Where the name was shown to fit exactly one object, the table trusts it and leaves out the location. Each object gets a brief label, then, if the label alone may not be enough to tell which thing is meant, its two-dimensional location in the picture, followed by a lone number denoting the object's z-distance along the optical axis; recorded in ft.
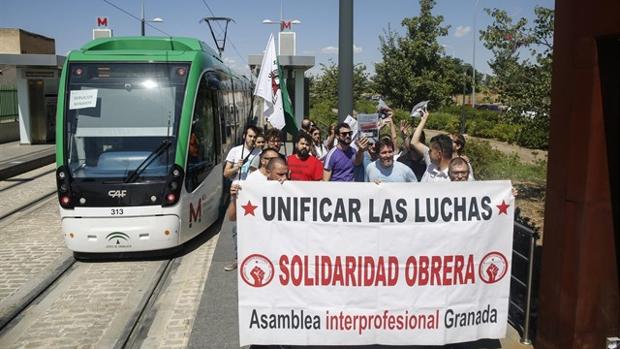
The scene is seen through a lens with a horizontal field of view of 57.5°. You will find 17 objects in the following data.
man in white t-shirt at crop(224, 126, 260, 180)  25.08
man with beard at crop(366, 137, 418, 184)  18.78
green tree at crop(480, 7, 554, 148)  29.22
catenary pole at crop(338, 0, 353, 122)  24.98
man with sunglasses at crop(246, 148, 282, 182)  18.56
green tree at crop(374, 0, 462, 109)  87.56
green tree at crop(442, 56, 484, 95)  91.56
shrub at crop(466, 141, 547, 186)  40.45
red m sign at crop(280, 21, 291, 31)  82.07
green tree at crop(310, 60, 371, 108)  118.11
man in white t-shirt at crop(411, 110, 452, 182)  18.69
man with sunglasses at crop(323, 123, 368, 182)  23.36
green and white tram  24.04
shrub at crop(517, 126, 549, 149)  31.07
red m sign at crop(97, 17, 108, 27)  91.33
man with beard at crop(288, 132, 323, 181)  22.26
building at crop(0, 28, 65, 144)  73.41
